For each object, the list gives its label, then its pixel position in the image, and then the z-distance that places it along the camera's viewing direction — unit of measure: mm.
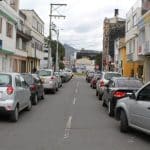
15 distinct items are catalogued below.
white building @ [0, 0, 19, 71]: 27172
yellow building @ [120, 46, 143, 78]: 39476
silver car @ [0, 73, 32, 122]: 9281
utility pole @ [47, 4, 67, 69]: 41614
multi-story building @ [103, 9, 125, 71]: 70258
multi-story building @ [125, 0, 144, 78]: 36373
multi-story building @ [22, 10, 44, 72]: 43545
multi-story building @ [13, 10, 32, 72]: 35858
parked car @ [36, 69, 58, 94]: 20170
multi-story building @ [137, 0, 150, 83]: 29832
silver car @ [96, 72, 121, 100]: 16857
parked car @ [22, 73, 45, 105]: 13972
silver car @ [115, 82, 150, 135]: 7211
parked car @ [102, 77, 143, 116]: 10895
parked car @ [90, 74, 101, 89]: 27769
